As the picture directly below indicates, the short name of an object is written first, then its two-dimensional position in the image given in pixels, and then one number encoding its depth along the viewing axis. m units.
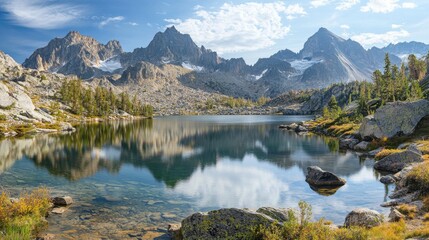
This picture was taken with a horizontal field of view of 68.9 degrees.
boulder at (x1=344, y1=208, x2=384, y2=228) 23.18
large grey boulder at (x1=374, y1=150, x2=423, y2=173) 45.38
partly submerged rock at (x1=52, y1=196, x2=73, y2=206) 31.20
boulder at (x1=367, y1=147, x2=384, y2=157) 61.98
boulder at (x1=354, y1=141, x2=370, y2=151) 69.81
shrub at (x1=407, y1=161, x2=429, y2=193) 30.80
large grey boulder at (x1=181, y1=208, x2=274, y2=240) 19.42
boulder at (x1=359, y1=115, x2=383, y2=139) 70.44
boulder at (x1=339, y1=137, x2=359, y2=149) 74.55
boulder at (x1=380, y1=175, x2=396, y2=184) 41.11
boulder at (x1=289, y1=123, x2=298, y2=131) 130.57
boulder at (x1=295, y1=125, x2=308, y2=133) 121.62
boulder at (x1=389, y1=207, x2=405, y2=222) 24.30
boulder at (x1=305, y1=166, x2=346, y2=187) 41.50
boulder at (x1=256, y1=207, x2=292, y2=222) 20.94
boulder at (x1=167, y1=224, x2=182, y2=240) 22.63
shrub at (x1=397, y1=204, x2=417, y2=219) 25.36
